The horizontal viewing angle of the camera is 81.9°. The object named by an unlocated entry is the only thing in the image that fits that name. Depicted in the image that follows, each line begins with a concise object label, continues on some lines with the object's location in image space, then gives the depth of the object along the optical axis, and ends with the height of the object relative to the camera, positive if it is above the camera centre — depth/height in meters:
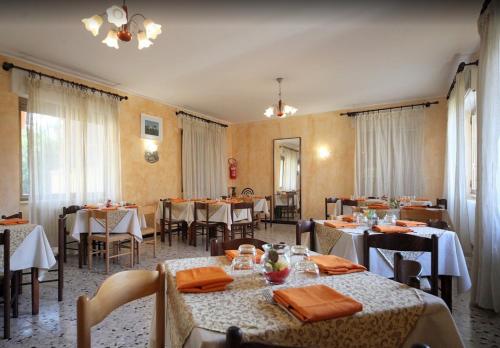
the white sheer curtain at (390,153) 6.09 +0.44
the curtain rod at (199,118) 6.61 +1.39
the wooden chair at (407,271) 1.38 -0.48
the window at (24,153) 4.08 +0.31
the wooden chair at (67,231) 3.78 -0.82
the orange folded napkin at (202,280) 1.13 -0.44
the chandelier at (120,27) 2.42 +1.34
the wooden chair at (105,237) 3.67 -0.82
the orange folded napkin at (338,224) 2.49 -0.45
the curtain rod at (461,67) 3.98 +1.52
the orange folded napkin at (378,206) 3.94 -0.46
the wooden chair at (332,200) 5.39 -0.51
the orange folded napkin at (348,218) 2.84 -0.46
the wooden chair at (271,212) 7.52 -1.07
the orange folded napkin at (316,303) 0.89 -0.43
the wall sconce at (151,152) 5.93 +0.46
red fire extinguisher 8.40 +0.16
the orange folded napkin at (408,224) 2.55 -0.46
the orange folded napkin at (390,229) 2.29 -0.46
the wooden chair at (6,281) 2.08 -0.78
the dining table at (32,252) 2.38 -0.66
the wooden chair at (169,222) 5.16 -0.89
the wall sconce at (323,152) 7.24 +0.53
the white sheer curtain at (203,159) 6.75 +0.37
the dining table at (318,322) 0.85 -0.46
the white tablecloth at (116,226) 3.82 -0.69
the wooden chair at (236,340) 0.67 -0.40
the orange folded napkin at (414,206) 3.97 -0.48
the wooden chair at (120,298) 0.91 -0.46
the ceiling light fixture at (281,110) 5.06 +1.12
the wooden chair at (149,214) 5.40 -0.81
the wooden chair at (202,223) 4.88 -0.85
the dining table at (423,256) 2.15 -0.63
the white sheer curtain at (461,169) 4.14 +0.05
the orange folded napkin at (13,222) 2.71 -0.45
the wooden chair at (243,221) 4.87 -0.86
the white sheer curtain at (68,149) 4.13 +0.40
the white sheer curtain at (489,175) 2.43 -0.02
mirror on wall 7.68 -0.18
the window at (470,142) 4.55 +0.48
